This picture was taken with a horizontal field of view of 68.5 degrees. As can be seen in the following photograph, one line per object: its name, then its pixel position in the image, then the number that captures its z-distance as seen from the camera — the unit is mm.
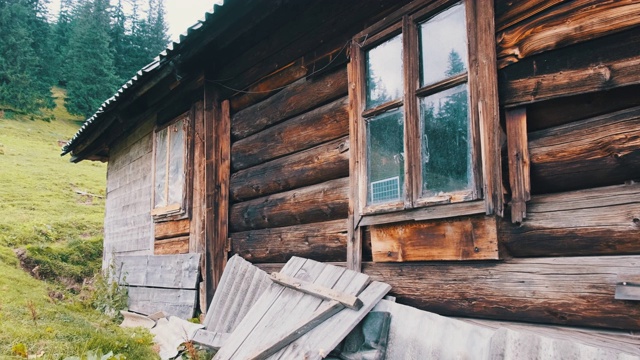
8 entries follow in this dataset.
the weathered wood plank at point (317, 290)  2795
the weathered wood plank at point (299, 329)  2820
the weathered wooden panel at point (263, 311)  3186
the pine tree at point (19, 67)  33500
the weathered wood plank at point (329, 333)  2582
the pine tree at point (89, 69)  39031
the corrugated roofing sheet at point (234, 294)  3970
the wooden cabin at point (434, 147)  2156
